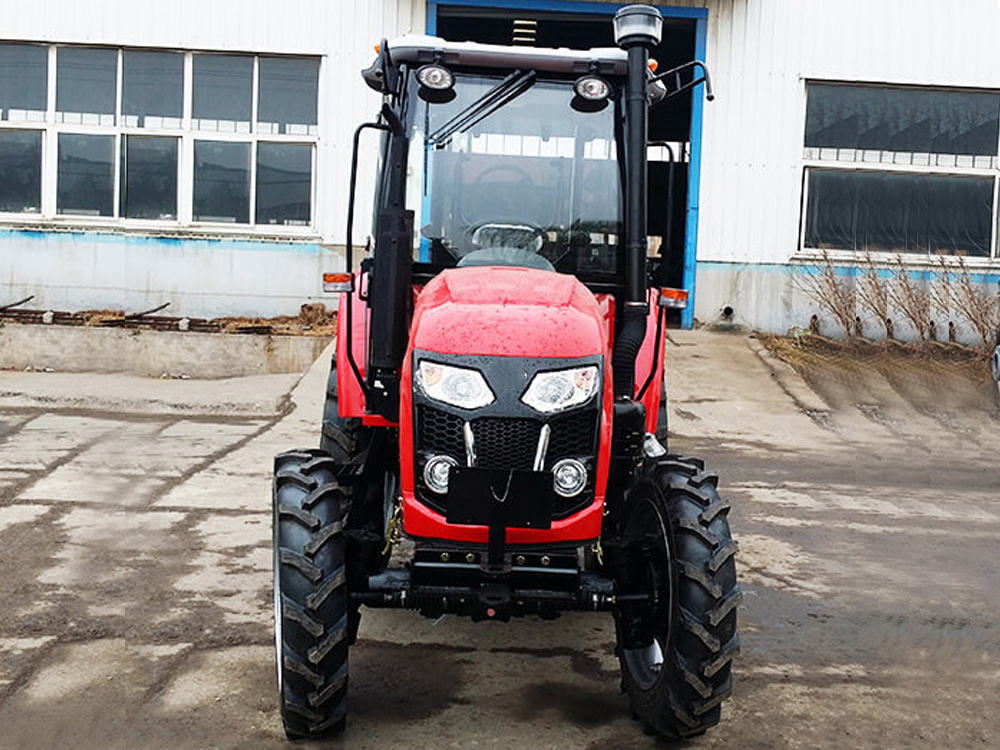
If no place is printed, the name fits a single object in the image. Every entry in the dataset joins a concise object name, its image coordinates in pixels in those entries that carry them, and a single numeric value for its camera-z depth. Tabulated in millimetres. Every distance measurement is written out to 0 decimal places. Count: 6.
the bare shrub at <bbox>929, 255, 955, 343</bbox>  14398
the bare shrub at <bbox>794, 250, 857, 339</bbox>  14320
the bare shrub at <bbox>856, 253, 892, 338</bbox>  14344
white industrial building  14469
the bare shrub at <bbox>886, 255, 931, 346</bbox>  14281
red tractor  4152
